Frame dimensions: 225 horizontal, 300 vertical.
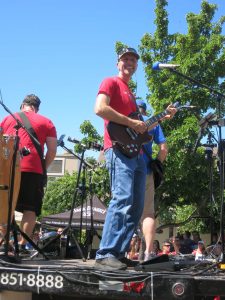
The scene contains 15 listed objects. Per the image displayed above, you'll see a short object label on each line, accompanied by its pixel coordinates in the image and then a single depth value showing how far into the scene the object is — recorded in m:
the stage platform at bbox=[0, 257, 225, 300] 2.89
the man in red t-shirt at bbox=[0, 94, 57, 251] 4.74
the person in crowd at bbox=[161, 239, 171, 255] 10.86
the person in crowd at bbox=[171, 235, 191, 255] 10.93
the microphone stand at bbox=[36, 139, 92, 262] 5.47
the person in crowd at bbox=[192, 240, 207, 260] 8.74
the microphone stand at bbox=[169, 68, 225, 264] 3.48
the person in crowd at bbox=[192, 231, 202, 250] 13.41
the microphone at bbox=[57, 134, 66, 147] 6.49
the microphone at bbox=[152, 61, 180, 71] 4.01
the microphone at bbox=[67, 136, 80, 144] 6.80
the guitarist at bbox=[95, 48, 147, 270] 3.50
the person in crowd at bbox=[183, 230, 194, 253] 11.88
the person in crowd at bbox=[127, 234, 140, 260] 9.21
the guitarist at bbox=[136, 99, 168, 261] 4.73
